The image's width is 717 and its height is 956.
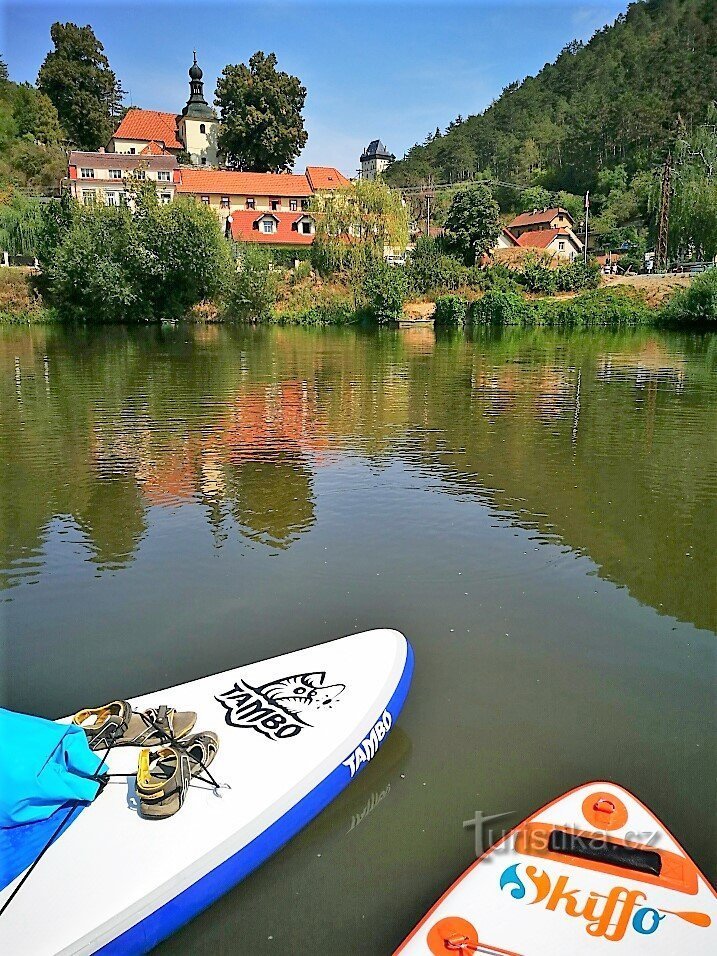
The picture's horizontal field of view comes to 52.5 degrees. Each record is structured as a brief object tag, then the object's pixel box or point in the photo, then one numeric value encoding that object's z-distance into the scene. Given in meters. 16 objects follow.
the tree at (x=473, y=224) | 65.94
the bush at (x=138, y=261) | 56.72
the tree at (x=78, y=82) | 88.88
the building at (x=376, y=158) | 154.05
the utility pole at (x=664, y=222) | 64.31
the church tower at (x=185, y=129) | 92.81
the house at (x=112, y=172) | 74.81
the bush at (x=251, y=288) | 58.78
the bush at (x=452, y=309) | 57.81
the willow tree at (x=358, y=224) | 64.44
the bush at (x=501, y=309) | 57.81
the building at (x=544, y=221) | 82.69
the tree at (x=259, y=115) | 89.81
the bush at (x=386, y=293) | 59.12
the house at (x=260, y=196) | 75.12
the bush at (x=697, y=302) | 50.22
